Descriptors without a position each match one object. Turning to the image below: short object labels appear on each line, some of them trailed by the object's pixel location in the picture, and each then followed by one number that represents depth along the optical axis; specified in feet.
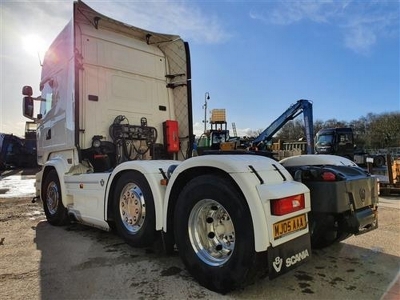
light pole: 131.66
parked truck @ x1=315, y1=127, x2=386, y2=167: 66.08
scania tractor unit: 10.02
